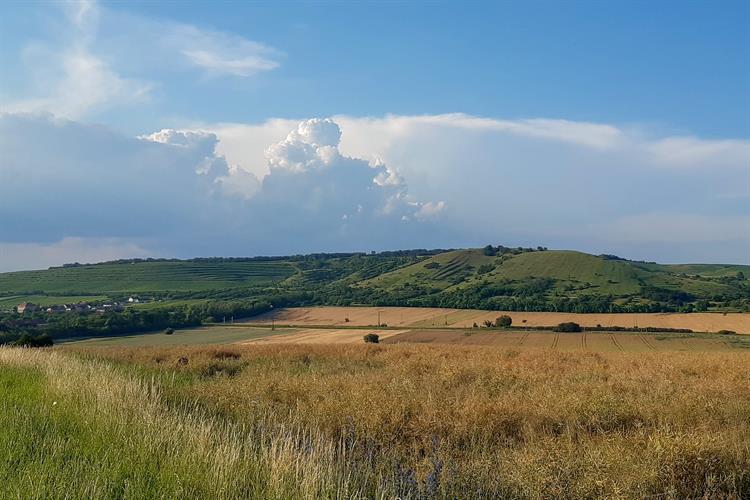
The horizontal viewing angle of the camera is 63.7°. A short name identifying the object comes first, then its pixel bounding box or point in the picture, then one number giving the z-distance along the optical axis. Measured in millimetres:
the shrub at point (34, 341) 42125
